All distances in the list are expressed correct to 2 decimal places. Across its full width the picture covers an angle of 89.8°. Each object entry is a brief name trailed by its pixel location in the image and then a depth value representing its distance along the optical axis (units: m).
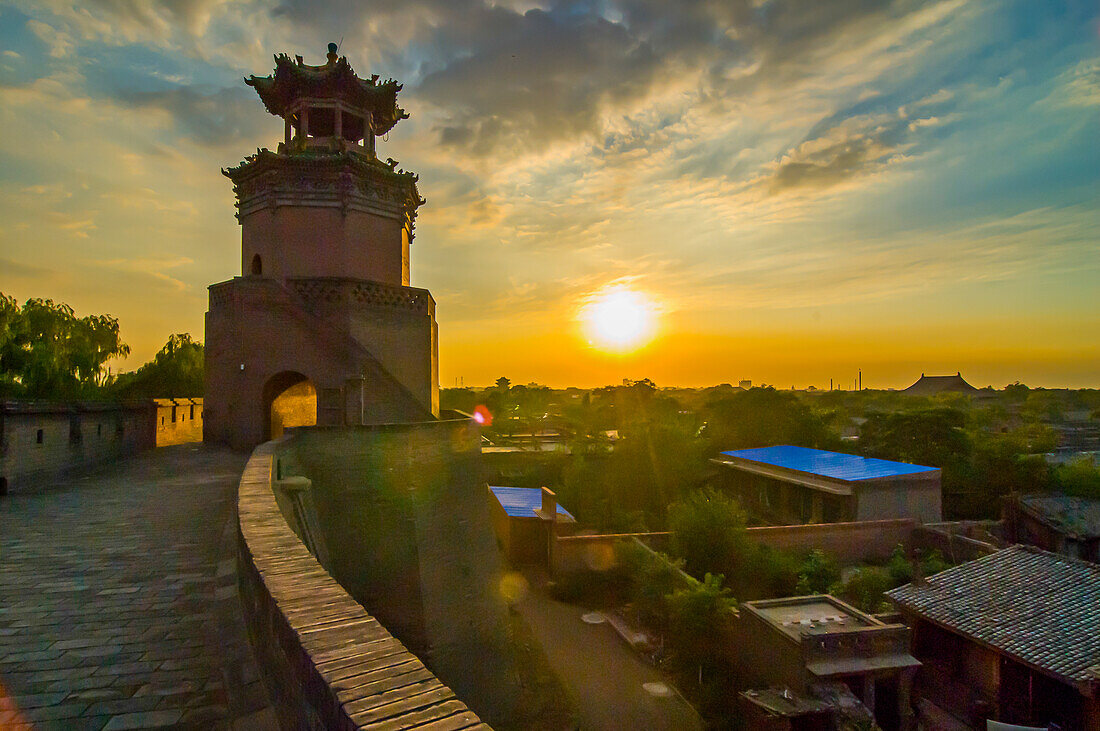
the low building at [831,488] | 20.25
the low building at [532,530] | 19.47
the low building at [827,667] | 10.70
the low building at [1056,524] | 20.62
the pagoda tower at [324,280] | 13.86
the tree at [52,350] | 16.62
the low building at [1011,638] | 10.20
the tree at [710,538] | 17.28
